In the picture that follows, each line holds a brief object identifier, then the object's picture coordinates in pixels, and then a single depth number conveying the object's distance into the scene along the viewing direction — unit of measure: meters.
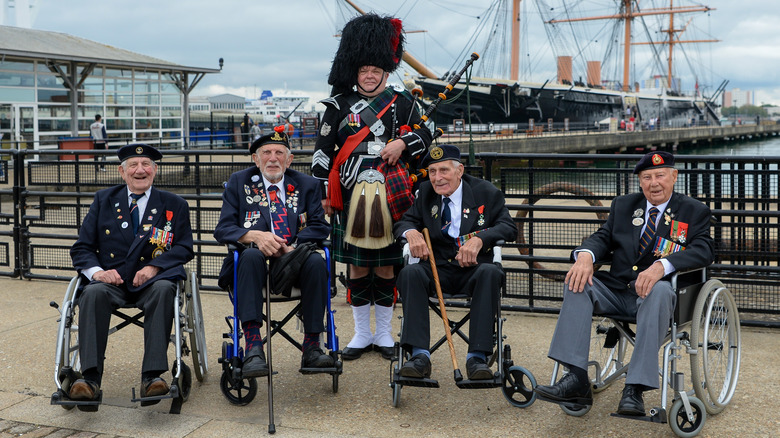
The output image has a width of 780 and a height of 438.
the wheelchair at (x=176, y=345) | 3.89
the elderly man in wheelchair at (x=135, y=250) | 4.04
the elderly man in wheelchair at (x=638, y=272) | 3.67
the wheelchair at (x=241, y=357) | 4.15
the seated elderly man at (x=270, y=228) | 4.21
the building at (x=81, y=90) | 23.16
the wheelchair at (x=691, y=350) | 3.65
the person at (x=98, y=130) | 24.33
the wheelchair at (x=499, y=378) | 3.96
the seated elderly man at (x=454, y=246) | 4.10
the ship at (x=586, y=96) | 56.28
